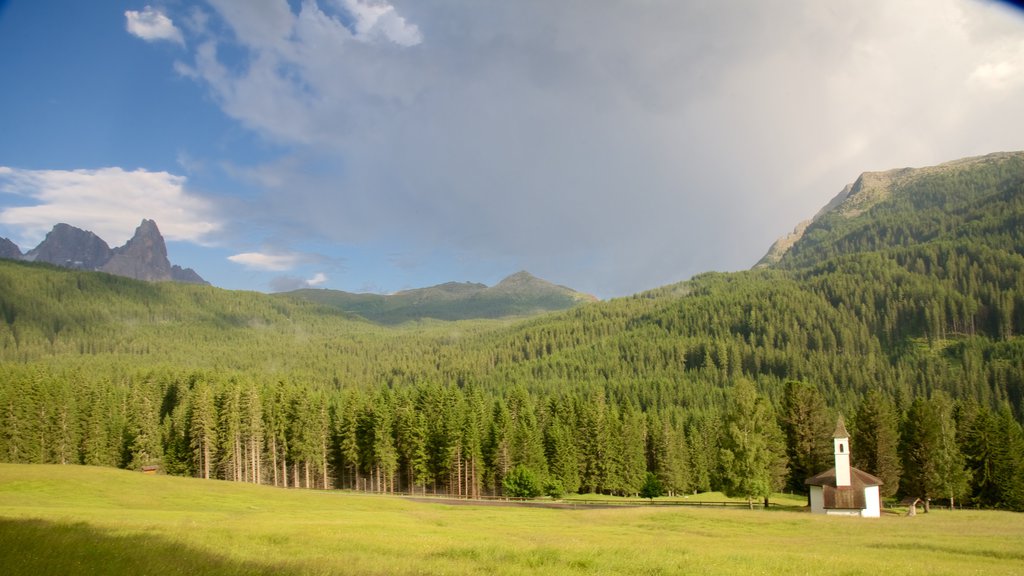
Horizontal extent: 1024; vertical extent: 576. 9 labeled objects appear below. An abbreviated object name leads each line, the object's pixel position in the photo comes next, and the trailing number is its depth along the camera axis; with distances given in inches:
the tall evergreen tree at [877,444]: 3058.6
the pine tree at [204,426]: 3686.0
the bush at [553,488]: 3634.4
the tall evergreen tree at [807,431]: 3233.3
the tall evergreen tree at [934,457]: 2970.0
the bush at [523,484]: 3508.9
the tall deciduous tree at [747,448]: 2792.8
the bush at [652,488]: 3752.5
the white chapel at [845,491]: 2564.0
